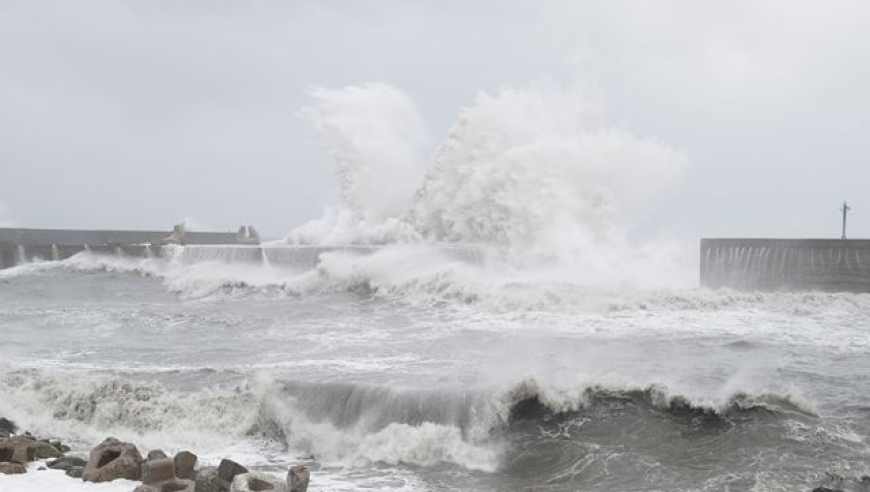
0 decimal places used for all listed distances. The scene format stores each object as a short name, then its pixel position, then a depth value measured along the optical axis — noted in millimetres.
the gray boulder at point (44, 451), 11250
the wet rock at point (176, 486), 9523
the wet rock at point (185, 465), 10344
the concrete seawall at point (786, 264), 31687
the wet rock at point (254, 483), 9234
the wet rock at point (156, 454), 10484
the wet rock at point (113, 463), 10109
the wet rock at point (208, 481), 9672
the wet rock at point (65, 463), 10773
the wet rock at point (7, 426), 13980
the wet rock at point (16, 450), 10758
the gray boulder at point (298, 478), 9492
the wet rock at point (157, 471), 9633
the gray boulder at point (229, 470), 9984
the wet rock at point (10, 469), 10383
